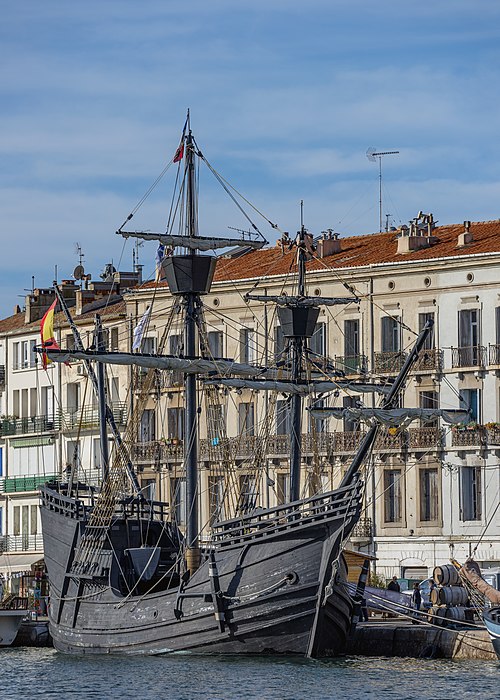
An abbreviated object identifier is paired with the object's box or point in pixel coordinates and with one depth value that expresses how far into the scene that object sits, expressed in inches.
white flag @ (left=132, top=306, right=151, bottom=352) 3617.1
